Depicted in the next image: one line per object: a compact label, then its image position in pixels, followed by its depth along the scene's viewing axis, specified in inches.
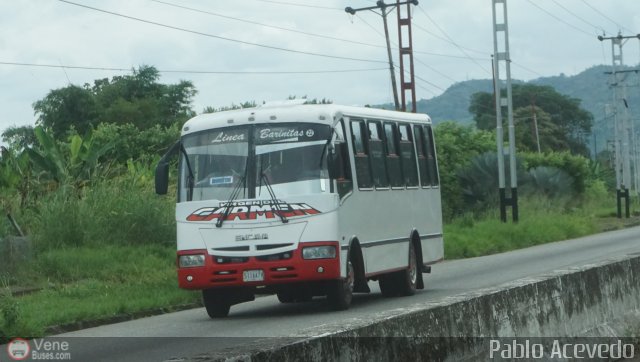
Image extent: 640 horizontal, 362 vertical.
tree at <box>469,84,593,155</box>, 5324.8
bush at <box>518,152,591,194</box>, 2546.8
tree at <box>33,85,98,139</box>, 3152.1
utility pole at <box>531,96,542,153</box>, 4493.1
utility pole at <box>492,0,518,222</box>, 1675.7
